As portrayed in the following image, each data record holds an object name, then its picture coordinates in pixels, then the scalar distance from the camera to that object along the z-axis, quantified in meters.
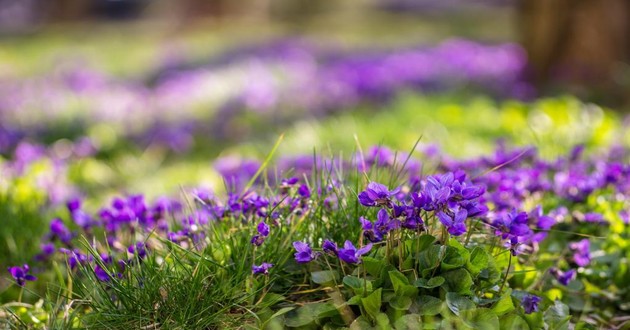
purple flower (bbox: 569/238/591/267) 2.76
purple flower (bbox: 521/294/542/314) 2.33
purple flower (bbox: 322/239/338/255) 2.23
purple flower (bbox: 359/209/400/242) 2.21
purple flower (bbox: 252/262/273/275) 2.31
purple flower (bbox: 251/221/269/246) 2.40
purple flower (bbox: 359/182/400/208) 2.15
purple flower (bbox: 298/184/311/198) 2.66
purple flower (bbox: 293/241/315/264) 2.25
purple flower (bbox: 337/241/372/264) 2.20
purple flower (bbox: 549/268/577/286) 2.61
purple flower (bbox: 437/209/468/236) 2.11
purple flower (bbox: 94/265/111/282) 2.47
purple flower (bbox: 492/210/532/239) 2.23
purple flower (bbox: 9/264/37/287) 2.56
